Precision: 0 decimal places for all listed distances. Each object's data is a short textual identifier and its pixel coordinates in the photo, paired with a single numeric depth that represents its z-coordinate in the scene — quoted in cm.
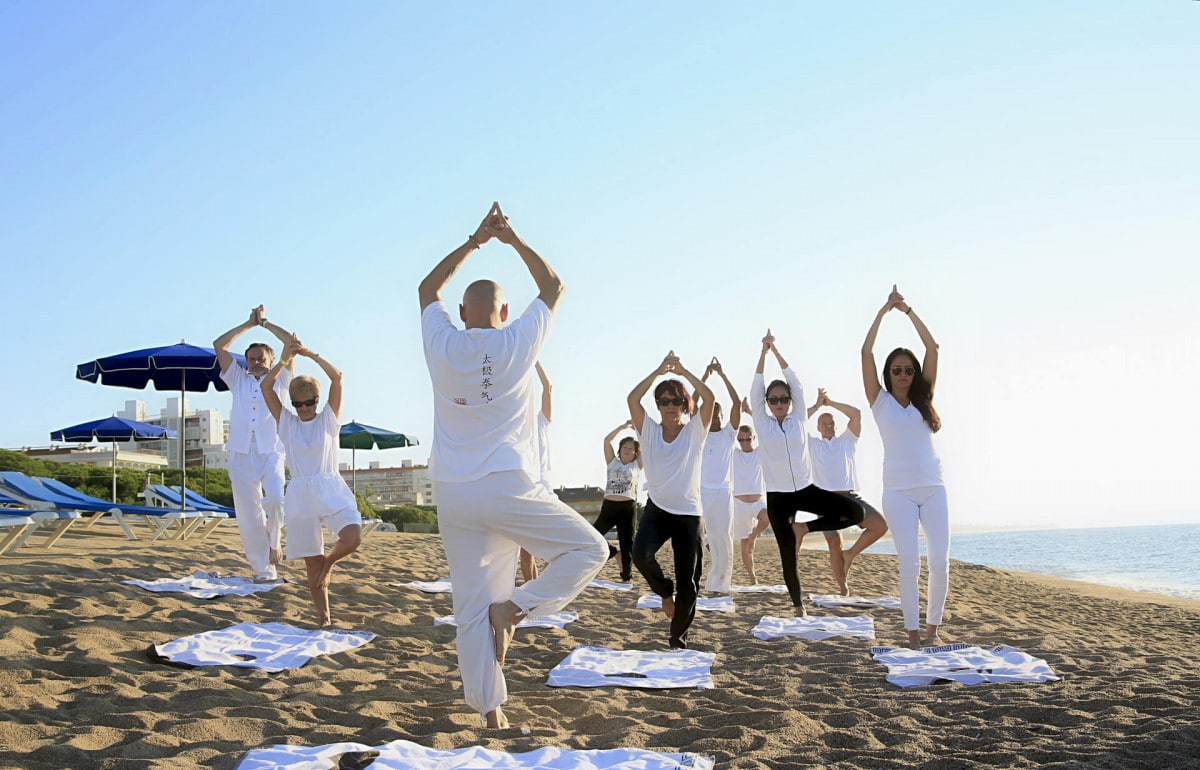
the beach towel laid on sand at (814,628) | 684
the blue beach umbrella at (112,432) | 1988
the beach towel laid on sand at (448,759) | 323
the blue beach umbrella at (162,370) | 1295
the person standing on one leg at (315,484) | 649
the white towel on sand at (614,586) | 1012
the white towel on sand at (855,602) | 895
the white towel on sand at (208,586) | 753
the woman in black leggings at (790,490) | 803
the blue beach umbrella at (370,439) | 2259
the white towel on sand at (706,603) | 840
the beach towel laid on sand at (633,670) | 505
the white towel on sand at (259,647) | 528
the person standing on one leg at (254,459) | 851
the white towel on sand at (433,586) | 898
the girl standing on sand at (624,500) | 1072
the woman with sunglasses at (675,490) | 628
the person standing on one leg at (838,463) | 927
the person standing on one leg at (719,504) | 912
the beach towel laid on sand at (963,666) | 495
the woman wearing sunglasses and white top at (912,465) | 605
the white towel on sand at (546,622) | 720
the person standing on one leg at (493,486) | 389
